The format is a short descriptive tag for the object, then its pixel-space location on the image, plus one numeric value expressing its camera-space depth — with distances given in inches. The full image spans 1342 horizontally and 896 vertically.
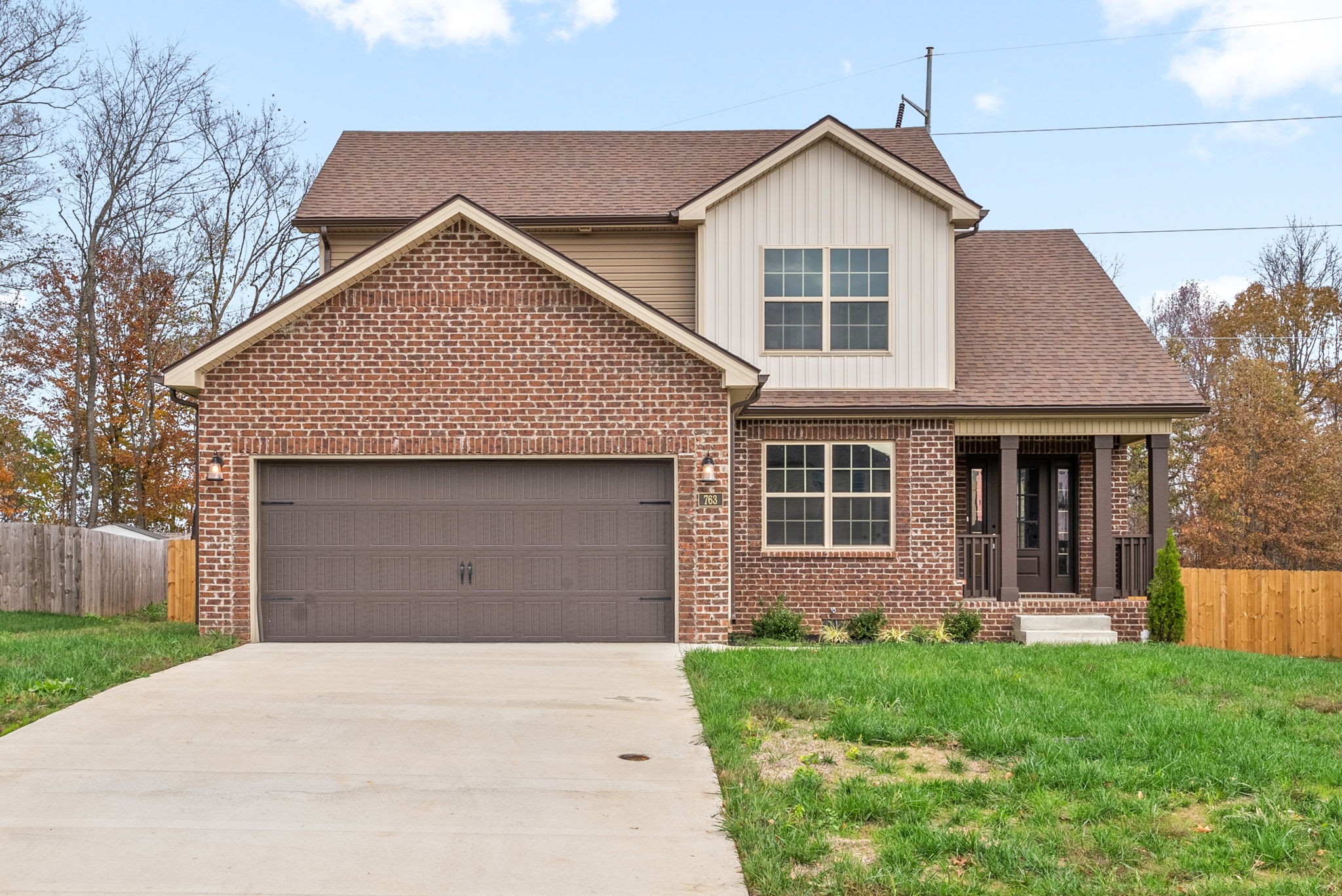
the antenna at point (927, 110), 1024.2
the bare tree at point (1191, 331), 1357.0
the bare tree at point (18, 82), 971.3
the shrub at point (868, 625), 598.2
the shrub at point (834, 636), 584.4
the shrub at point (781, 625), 593.3
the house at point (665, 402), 524.4
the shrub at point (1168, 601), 601.0
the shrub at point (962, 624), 600.1
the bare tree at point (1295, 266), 1354.6
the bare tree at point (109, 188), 1103.0
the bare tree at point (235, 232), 1184.2
